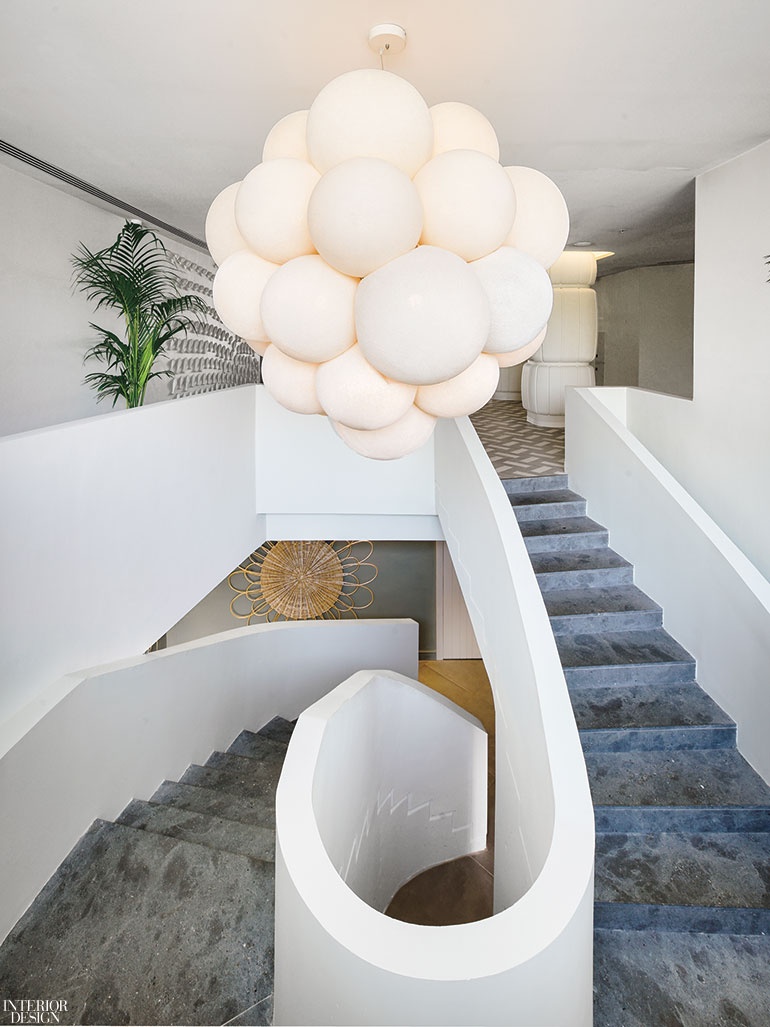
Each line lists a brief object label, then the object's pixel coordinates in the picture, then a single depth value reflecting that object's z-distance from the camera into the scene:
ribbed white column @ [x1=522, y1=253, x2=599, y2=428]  6.64
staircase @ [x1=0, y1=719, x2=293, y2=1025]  2.26
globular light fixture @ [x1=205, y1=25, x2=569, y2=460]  1.15
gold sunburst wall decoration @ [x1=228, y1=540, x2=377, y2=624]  8.51
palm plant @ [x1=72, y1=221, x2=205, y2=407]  3.95
